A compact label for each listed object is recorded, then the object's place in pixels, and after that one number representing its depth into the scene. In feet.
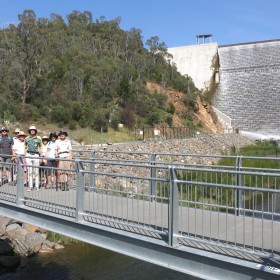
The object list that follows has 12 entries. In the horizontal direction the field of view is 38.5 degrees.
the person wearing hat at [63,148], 34.95
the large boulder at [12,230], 46.19
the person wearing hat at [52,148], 35.83
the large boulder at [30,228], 47.70
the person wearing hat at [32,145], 35.86
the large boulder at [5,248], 42.75
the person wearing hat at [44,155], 28.19
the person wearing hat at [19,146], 37.99
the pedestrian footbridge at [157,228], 16.73
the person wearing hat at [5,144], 39.45
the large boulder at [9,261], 40.57
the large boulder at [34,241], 43.73
